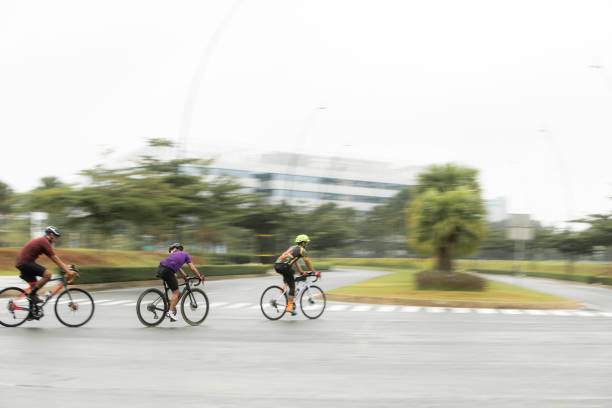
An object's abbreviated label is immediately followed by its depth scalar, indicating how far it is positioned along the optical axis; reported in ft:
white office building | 340.59
